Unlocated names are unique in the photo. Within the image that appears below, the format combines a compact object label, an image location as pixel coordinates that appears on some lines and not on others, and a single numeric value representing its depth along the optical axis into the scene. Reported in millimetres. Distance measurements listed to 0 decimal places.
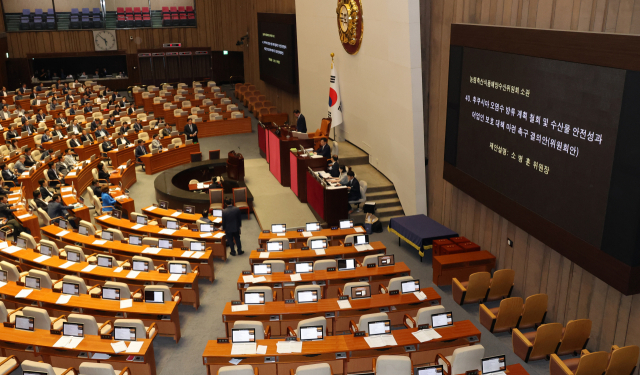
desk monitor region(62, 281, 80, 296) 9273
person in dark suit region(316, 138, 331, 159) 15189
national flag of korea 17391
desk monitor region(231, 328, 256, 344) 7594
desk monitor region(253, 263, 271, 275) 10094
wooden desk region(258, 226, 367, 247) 12008
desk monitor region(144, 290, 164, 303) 9008
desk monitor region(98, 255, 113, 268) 10492
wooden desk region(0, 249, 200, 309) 9938
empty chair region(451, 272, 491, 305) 9734
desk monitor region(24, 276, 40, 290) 9438
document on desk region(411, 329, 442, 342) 7713
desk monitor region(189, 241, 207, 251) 11180
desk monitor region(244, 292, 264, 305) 8859
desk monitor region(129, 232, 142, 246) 11539
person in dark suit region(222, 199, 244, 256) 11891
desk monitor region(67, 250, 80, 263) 10617
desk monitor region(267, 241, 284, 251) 11312
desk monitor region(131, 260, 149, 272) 10217
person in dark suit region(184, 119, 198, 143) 20906
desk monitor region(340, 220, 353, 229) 12273
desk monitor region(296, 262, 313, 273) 10148
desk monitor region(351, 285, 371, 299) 9031
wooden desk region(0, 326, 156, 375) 7707
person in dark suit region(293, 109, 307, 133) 19062
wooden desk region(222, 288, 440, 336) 8633
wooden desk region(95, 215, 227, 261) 12078
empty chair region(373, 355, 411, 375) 6625
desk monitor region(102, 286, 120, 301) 9086
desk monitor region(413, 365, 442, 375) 6629
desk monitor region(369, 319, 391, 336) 7773
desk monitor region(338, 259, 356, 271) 10250
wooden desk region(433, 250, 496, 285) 10539
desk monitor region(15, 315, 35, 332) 8148
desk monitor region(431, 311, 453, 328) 7980
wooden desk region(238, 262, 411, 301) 9859
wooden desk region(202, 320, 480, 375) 7340
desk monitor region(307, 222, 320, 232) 12112
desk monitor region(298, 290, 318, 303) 8844
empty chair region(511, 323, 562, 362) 7965
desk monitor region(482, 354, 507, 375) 6680
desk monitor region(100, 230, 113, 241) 11758
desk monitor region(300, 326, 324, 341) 7684
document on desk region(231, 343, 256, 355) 7361
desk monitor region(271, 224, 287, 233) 12180
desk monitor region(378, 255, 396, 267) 10273
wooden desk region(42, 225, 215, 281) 11023
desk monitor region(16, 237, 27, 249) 11312
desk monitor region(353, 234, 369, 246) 11391
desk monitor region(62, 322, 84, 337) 7945
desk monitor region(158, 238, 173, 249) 11320
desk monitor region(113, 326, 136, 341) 7812
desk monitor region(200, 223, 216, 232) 12453
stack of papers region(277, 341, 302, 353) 7395
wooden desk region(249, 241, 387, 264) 10909
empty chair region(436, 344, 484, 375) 6920
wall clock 30953
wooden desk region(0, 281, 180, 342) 8773
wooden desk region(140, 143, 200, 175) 18281
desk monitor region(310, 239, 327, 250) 11305
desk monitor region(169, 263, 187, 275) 10157
